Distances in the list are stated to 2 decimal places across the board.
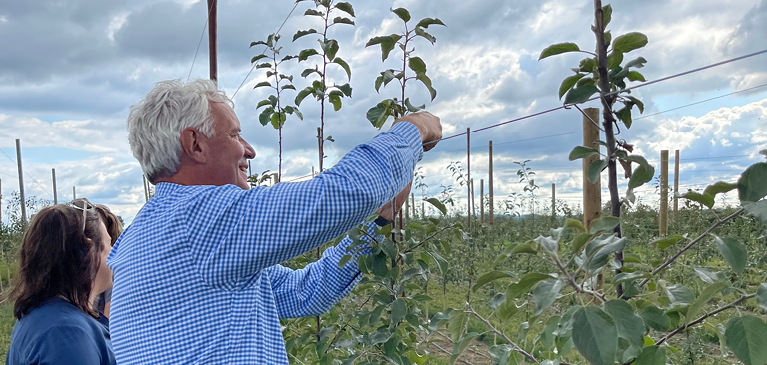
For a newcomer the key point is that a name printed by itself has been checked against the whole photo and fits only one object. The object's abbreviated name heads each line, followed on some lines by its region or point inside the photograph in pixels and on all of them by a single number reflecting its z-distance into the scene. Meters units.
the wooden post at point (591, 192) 2.09
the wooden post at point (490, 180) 9.94
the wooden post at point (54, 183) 16.99
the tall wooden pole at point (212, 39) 3.82
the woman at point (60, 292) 2.21
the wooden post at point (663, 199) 6.69
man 1.25
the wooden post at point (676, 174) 8.74
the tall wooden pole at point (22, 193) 12.56
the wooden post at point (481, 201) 11.27
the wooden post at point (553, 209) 9.00
